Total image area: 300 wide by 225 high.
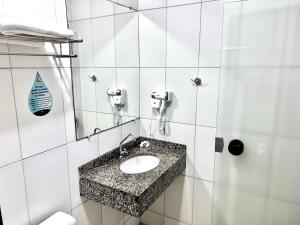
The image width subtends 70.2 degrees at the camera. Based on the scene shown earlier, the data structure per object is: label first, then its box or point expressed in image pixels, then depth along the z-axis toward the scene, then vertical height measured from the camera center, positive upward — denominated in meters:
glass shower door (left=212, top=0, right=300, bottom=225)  1.12 -0.20
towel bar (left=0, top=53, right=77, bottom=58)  0.89 +0.08
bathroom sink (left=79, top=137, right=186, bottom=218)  1.21 -0.66
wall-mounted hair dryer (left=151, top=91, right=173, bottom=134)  1.68 -0.23
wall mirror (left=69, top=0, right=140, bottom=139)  1.34 +0.02
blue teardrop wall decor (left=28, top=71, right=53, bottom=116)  1.04 -0.13
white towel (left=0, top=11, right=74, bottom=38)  0.76 +0.17
